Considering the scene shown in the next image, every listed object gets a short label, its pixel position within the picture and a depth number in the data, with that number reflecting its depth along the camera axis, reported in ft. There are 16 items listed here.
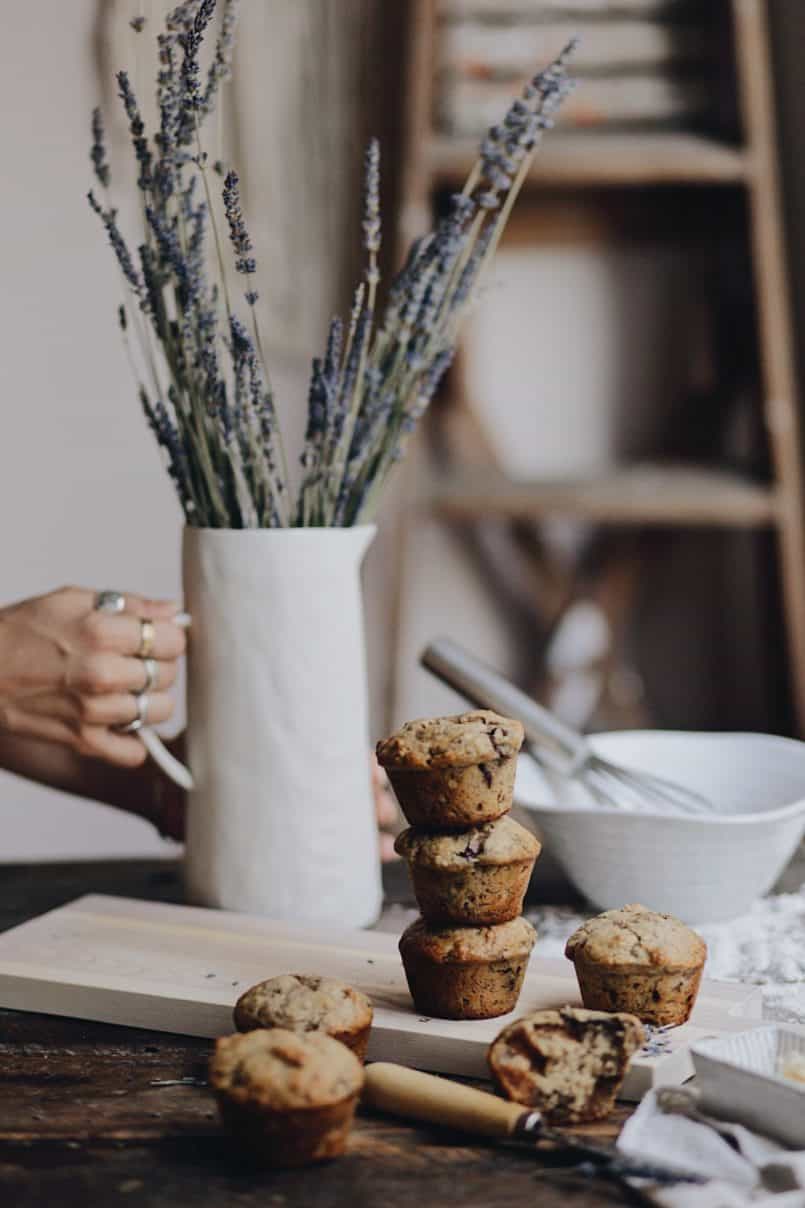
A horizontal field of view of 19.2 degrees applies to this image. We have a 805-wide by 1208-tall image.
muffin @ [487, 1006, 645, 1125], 3.21
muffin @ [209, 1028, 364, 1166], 3.08
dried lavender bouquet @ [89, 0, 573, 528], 3.91
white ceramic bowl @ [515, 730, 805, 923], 3.93
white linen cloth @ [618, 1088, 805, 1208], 2.98
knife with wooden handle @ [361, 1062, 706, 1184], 3.09
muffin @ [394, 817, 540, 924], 3.45
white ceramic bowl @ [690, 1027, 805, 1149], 3.10
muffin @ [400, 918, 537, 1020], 3.46
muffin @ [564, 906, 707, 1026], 3.42
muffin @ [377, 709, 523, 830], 3.45
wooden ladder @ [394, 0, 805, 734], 6.72
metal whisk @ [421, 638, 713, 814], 4.24
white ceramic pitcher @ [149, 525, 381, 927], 3.99
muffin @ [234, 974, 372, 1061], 3.31
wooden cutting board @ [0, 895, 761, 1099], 3.42
